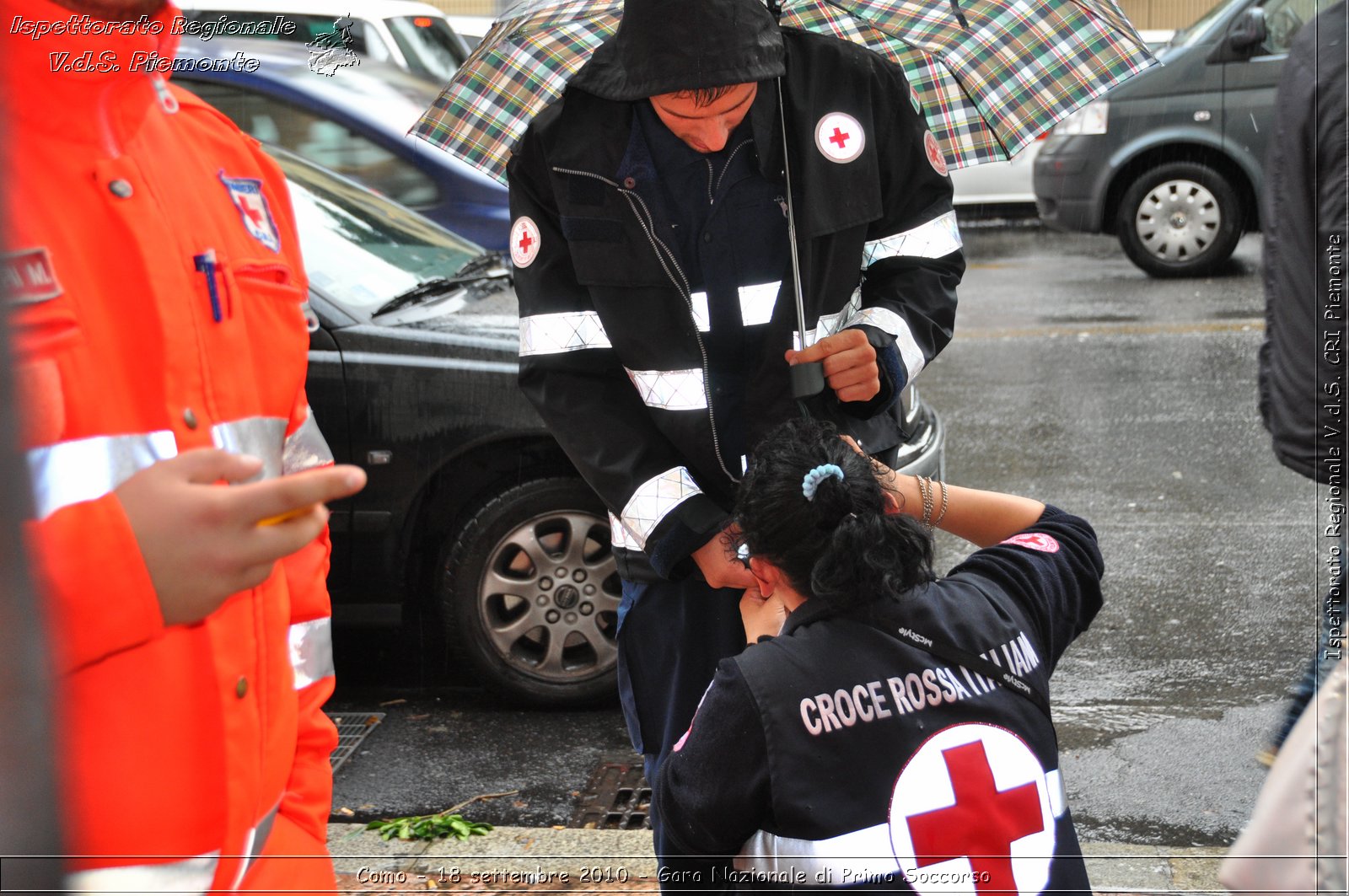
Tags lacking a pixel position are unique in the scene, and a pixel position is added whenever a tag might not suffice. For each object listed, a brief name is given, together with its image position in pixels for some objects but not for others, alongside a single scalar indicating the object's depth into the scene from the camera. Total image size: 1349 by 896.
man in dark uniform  2.37
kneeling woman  1.90
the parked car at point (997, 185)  14.62
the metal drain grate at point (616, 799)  3.71
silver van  8.73
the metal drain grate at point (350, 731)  4.21
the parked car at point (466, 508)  4.25
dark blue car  7.44
